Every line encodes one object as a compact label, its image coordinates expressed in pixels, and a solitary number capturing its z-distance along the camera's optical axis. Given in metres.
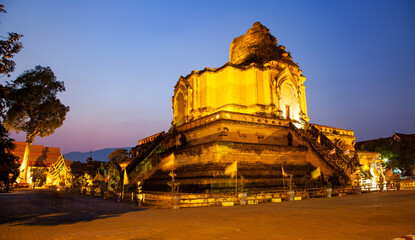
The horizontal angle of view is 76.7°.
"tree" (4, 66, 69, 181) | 44.03
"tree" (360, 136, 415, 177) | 43.22
